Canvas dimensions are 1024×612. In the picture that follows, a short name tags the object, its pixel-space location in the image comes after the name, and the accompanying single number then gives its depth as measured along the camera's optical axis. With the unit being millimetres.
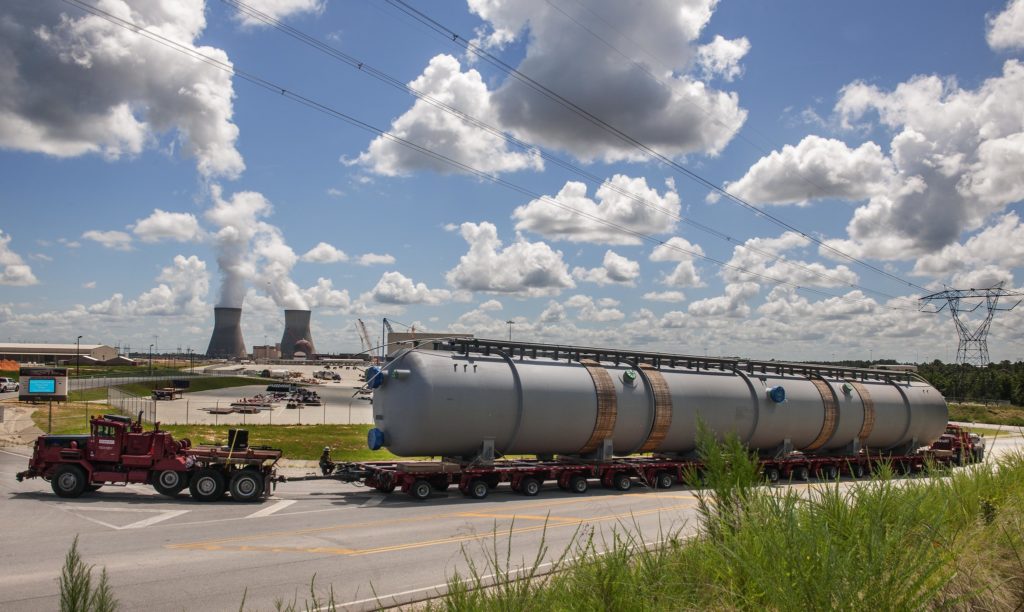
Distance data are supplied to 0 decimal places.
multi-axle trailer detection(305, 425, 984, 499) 22359
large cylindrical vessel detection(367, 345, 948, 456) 22812
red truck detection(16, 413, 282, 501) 20906
